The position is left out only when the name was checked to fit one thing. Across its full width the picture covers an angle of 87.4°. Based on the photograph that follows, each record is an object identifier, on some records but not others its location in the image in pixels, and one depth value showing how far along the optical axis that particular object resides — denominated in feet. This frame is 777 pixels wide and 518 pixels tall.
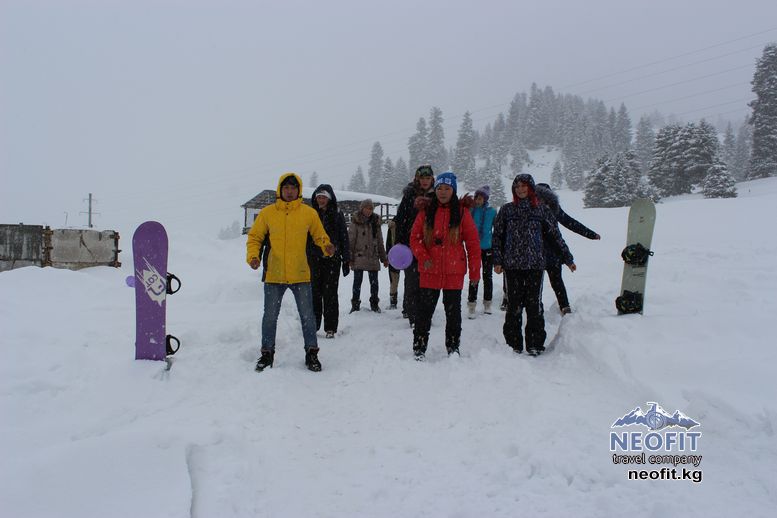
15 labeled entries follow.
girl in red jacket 15.67
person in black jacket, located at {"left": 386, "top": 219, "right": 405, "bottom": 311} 26.22
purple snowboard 14.17
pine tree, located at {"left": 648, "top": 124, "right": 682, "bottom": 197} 136.67
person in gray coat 24.81
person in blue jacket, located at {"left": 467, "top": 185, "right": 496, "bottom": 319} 23.70
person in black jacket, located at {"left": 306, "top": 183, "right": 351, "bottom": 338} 19.63
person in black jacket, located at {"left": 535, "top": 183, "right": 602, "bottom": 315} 19.10
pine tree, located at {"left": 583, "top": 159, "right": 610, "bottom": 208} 144.25
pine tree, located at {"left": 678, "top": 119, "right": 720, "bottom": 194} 129.29
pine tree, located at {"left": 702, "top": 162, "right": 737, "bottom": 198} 113.80
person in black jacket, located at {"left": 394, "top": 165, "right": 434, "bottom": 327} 19.29
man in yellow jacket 15.23
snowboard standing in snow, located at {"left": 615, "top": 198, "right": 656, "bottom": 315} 16.63
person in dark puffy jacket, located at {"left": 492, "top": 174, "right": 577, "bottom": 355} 16.20
